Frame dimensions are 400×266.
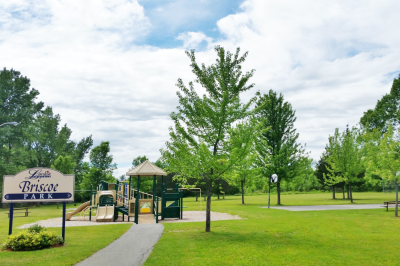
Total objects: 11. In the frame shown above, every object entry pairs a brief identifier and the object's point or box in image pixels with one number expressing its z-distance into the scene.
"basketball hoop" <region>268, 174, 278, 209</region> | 33.61
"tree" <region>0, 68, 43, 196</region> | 44.41
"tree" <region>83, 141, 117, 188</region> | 43.88
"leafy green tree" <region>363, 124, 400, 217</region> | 21.12
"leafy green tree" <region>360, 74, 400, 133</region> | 45.02
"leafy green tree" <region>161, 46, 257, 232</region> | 14.24
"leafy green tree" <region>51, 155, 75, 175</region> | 43.47
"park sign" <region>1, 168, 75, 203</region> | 12.14
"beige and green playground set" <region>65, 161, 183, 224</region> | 21.33
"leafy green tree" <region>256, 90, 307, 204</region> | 34.66
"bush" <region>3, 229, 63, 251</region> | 10.91
